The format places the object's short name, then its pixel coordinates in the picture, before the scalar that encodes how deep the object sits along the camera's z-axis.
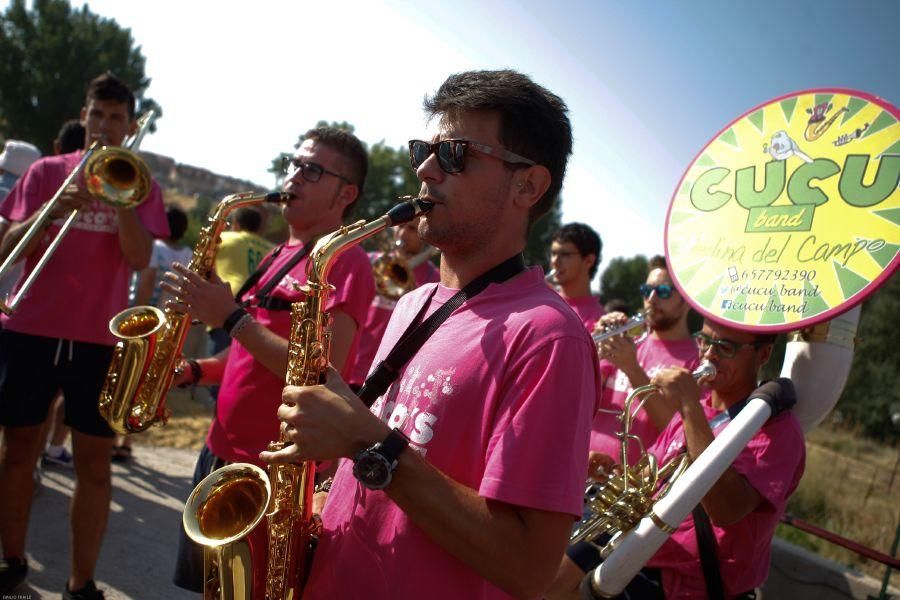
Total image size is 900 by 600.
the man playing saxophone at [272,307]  2.71
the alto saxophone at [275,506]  1.75
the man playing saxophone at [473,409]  1.40
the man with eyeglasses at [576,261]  5.10
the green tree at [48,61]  31.94
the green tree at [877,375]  18.88
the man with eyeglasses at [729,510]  2.51
